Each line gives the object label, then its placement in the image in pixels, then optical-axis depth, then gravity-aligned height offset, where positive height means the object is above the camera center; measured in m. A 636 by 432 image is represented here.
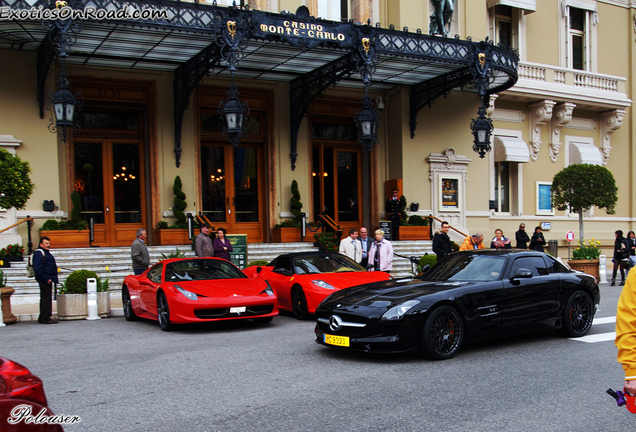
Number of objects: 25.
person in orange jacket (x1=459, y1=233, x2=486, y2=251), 14.20 -0.99
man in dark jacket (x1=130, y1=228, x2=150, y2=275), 13.70 -1.08
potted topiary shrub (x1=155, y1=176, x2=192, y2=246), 18.30 -0.55
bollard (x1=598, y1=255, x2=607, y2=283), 19.33 -2.30
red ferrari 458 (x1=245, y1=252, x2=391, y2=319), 11.23 -1.42
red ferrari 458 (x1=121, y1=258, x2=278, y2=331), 10.02 -1.51
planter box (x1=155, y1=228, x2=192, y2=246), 18.25 -0.86
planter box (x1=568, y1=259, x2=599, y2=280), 18.81 -2.12
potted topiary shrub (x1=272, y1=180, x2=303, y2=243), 20.23 -0.66
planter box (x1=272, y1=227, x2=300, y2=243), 20.20 -0.97
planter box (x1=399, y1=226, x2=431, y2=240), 20.95 -1.04
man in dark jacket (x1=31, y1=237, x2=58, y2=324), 11.53 -1.26
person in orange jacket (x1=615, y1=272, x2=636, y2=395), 3.00 -0.70
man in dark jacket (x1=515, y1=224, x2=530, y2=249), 20.14 -1.24
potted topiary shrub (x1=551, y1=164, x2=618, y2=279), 20.05 +0.43
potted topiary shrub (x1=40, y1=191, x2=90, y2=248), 16.55 -0.52
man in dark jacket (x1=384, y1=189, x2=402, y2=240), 21.11 -0.36
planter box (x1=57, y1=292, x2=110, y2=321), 12.16 -1.96
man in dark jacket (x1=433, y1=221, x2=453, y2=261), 15.28 -1.07
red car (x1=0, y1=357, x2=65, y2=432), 2.69 -0.90
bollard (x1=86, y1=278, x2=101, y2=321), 12.20 -1.83
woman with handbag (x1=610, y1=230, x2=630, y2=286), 18.33 -1.71
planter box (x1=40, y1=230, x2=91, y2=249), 16.50 -0.74
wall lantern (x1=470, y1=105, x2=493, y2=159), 19.27 +2.33
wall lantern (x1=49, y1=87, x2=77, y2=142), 14.27 +2.54
